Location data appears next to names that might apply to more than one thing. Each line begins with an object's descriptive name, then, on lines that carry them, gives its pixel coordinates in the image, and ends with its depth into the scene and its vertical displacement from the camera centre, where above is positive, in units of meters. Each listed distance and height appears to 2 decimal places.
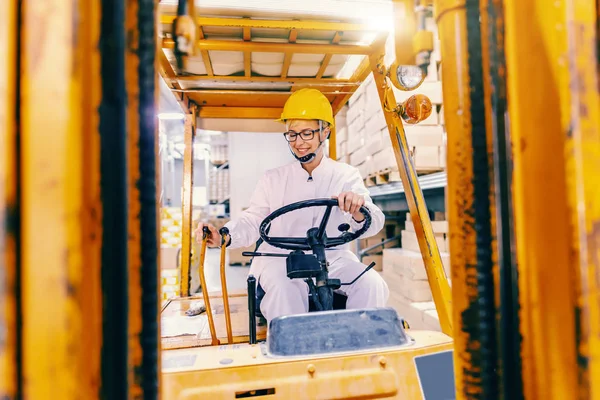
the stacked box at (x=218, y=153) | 11.14 +1.91
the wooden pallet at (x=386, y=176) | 4.05 +0.40
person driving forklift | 1.90 +0.01
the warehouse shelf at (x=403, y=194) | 3.64 +0.22
